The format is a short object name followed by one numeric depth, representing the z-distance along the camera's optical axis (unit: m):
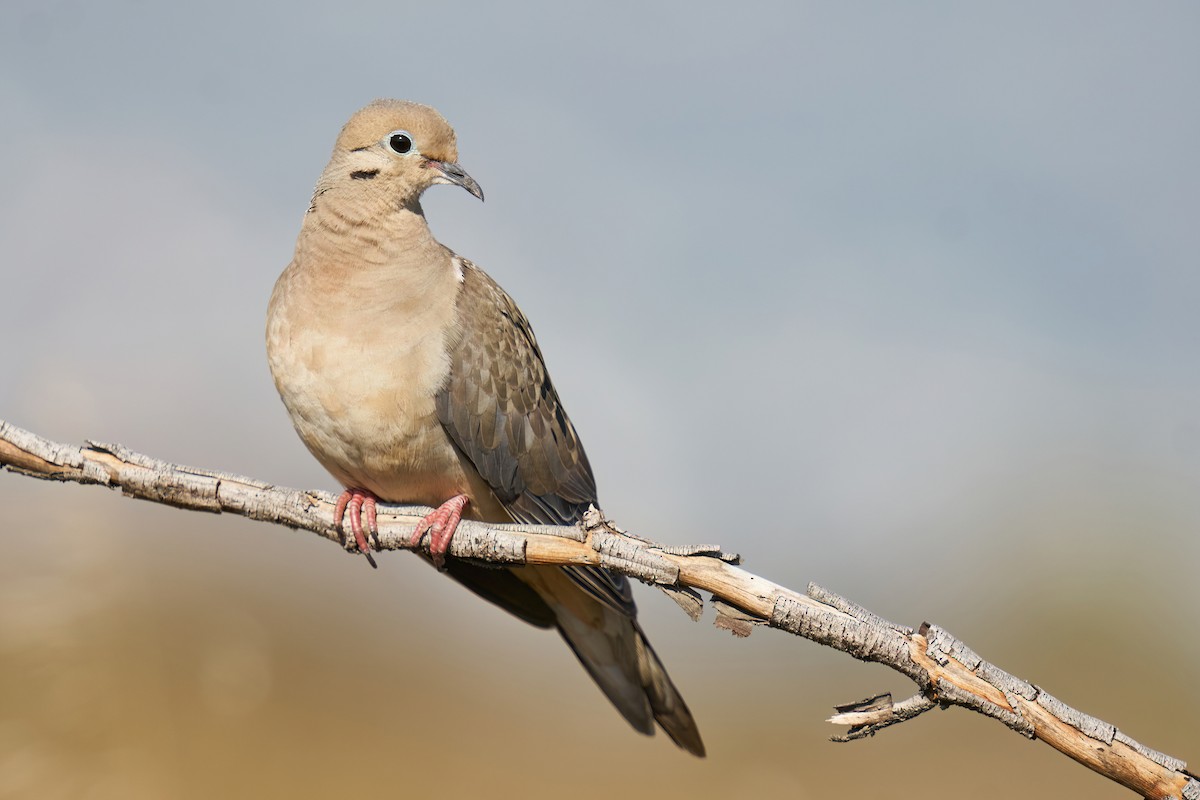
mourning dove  8.77
